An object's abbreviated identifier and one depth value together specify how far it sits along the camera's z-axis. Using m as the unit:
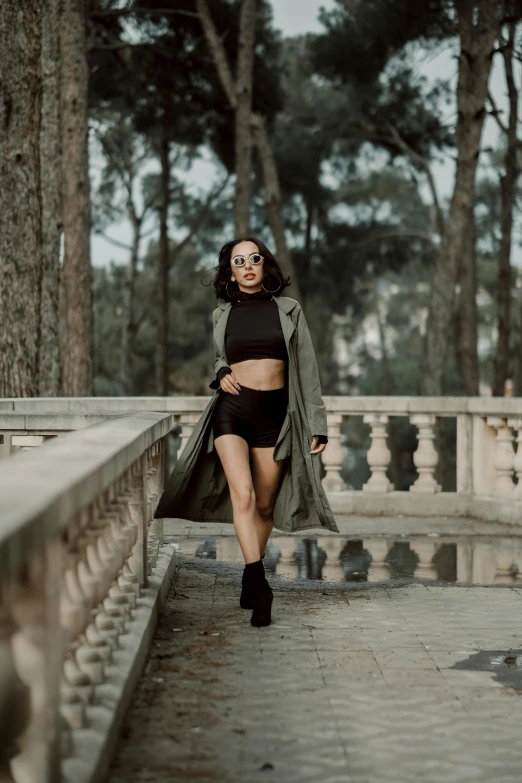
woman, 6.57
